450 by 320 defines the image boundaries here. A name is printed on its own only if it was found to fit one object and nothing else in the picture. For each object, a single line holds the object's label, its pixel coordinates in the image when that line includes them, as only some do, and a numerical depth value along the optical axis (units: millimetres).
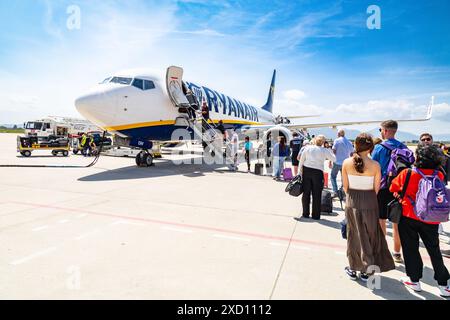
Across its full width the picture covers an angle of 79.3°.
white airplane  10352
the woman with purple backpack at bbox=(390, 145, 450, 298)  2859
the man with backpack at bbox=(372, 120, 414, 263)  3903
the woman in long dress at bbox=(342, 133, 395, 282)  3189
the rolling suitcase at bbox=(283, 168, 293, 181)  10456
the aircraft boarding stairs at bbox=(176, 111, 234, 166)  13382
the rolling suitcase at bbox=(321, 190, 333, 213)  6152
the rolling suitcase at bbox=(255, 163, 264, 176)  11966
